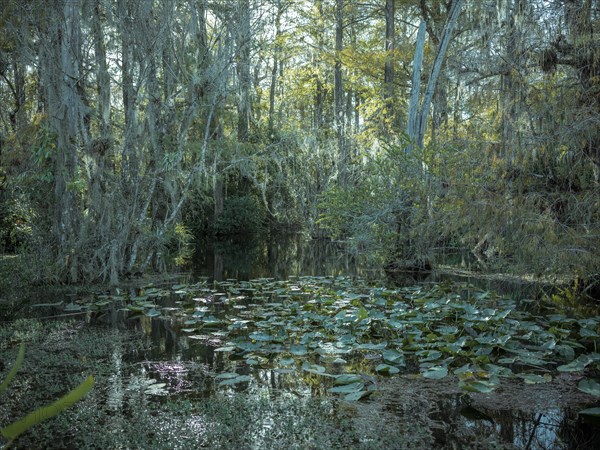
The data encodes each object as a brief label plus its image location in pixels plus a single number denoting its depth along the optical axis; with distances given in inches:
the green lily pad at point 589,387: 134.6
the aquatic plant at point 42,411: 50.1
